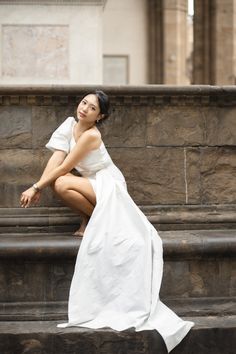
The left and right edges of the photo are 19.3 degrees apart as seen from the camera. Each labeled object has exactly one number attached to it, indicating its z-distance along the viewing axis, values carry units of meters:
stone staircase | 4.80
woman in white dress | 4.89
